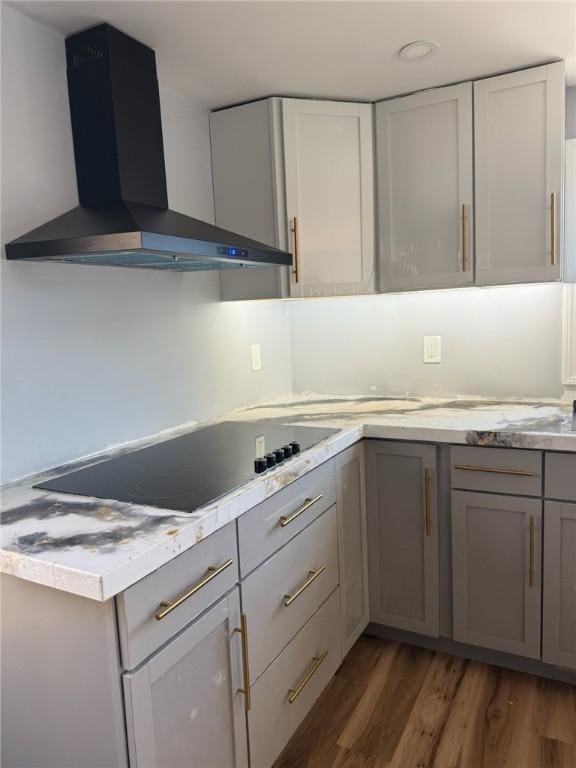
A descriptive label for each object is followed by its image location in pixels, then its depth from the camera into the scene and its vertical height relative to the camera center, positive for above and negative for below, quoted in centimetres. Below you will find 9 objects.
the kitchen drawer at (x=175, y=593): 102 -54
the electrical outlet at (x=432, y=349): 249 -11
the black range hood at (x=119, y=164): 144 +51
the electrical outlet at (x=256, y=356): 258 -12
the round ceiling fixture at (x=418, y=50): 177 +91
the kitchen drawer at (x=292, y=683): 144 -104
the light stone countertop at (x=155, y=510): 101 -40
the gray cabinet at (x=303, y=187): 218 +58
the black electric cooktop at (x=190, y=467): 134 -38
